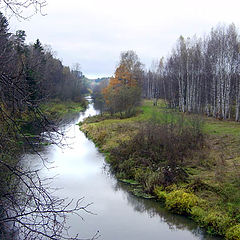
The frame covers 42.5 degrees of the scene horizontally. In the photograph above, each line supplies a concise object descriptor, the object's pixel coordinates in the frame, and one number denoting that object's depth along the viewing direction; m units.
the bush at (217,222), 10.39
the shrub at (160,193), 13.49
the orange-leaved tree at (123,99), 37.47
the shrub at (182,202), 12.27
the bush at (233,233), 9.72
